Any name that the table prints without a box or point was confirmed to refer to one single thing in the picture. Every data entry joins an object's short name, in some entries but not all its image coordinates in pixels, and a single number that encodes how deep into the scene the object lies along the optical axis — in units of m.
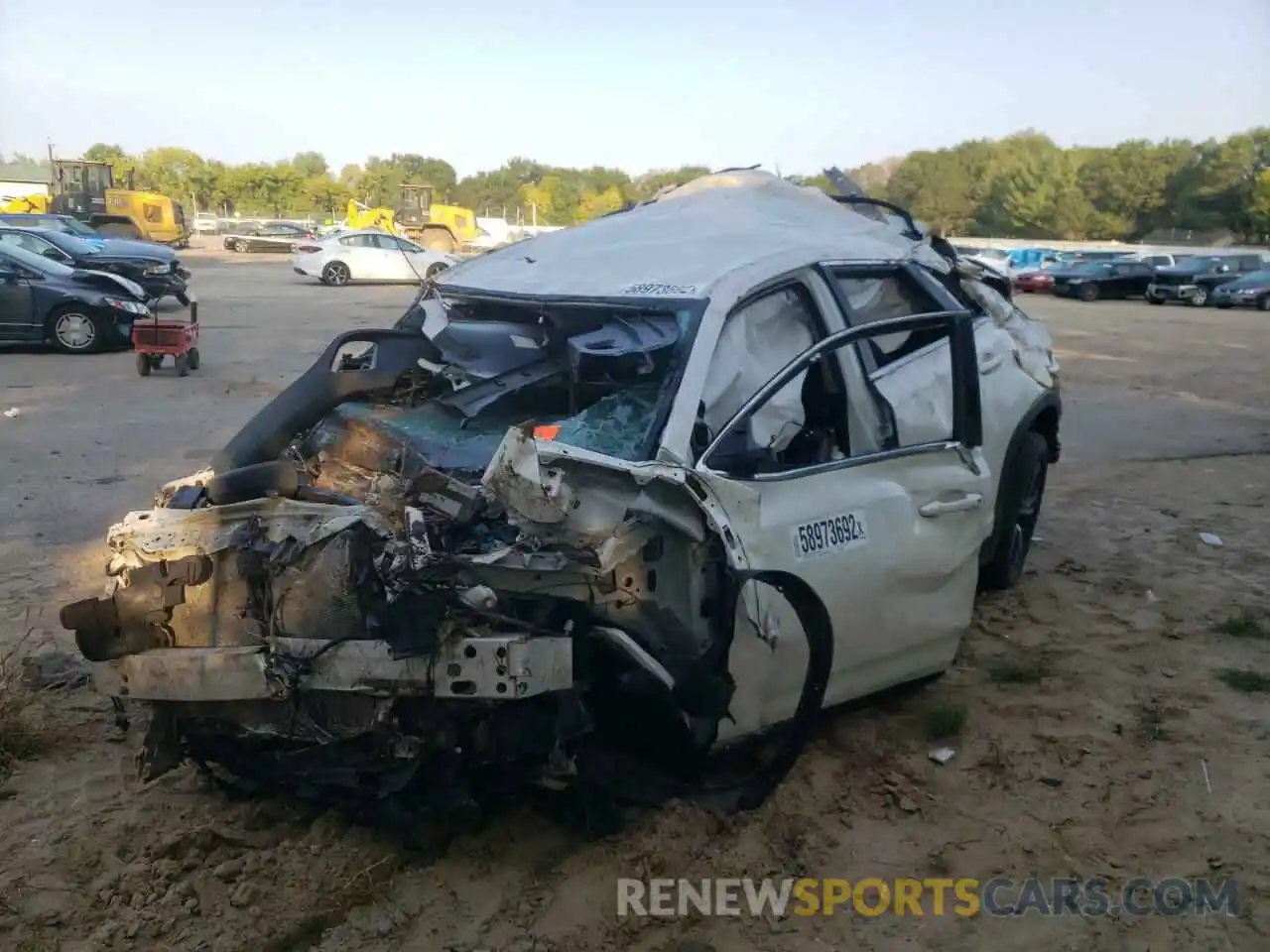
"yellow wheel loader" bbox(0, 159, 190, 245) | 37.72
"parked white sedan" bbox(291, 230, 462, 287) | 28.45
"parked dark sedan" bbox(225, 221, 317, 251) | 45.62
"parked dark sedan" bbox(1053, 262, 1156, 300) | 30.95
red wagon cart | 12.14
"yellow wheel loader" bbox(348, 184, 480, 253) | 39.28
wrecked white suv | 2.88
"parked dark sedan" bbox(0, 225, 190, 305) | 18.19
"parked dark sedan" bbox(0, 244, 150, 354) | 14.20
